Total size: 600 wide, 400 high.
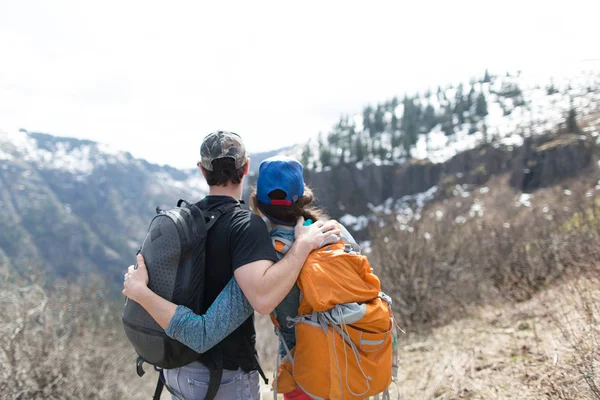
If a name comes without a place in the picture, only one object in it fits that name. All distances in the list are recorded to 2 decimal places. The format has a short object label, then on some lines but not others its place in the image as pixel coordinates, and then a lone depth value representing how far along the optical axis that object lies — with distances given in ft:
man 6.91
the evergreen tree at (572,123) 194.70
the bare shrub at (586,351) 10.11
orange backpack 7.38
